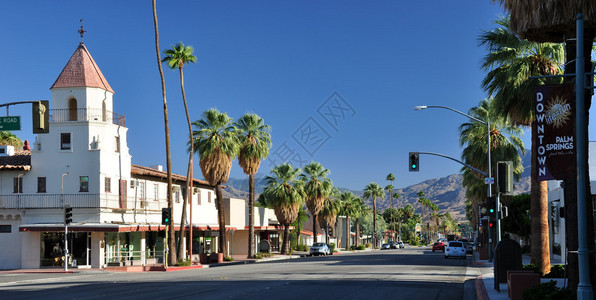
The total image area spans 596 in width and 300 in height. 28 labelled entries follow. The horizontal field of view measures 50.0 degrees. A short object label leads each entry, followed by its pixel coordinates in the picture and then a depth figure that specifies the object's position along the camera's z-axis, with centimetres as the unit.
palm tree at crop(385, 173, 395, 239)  16674
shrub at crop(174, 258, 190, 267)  4500
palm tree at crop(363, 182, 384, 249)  14112
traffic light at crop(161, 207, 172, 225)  3953
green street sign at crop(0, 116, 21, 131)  2342
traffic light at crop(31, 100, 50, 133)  2266
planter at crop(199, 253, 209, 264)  5025
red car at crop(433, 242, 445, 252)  8288
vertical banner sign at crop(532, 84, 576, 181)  1305
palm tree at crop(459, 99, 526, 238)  4831
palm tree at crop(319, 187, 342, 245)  8875
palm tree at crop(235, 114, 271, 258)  5853
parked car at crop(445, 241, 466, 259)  5303
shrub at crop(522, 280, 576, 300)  1245
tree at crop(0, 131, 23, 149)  6392
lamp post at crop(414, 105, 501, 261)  2694
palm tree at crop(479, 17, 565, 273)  2525
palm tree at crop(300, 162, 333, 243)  8025
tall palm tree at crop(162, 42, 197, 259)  4769
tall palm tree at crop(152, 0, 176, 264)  4384
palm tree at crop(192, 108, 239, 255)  5284
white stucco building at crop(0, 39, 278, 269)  4278
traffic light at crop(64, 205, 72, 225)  3859
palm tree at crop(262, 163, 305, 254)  6844
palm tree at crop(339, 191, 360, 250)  10712
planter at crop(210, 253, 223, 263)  5178
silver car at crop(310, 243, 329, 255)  7075
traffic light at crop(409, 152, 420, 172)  3469
